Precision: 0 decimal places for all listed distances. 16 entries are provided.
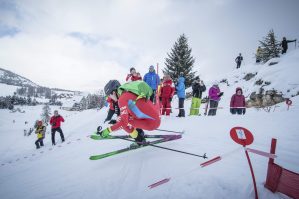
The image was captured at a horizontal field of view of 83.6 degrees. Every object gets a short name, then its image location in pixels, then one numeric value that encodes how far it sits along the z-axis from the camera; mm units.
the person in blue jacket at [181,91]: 9359
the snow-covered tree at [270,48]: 24983
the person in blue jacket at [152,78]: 8836
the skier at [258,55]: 23234
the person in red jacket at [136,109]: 3652
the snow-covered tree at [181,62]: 23812
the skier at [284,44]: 19183
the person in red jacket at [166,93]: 9398
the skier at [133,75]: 8039
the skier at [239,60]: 23969
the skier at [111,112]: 8461
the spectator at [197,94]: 9703
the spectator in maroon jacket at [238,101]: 8570
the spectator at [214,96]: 9406
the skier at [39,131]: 11250
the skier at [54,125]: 10718
